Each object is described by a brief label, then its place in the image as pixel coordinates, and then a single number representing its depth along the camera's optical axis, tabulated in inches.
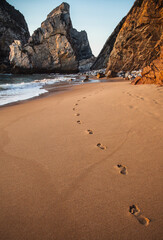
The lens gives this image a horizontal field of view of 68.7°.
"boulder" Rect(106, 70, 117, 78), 491.6
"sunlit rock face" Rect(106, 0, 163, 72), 465.4
